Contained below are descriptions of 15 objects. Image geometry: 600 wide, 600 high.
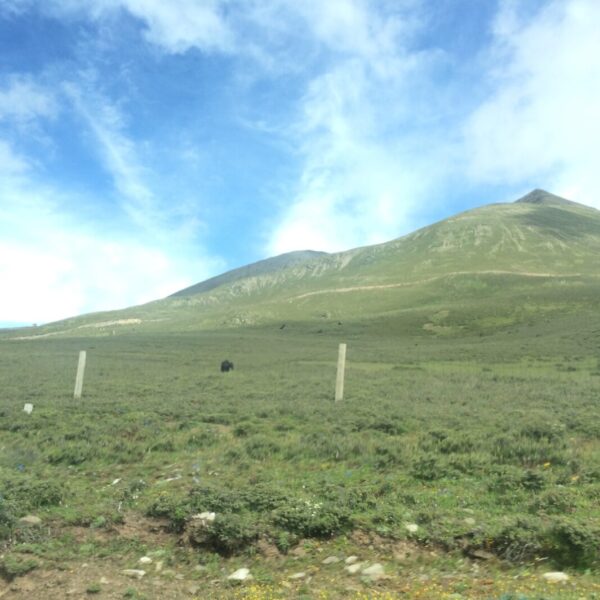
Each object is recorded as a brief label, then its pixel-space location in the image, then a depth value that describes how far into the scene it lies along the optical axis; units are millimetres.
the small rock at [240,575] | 6080
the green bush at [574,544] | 5531
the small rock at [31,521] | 7666
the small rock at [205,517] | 7272
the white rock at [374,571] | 5730
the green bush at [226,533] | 6844
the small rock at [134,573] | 6357
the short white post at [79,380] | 19844
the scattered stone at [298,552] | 6480
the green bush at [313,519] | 6898
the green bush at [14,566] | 6414
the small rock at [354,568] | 5926
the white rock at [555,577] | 5184
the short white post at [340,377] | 17672
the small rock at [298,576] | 5943
